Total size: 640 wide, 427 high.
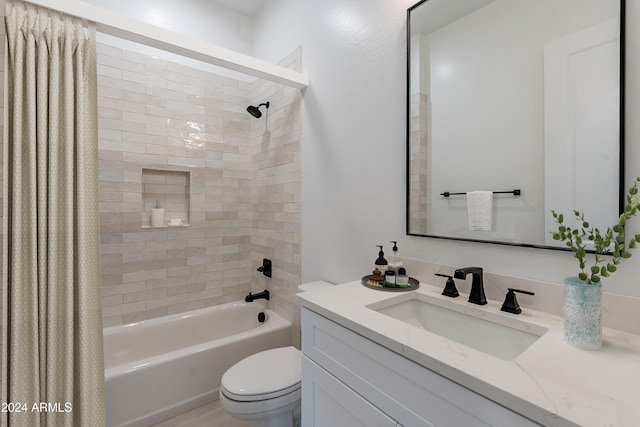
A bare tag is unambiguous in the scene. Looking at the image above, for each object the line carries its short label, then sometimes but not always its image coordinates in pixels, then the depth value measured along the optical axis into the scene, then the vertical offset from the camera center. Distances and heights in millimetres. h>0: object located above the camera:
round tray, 1189 -311
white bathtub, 1661 -958
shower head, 2411 +841
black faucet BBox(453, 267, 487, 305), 1016 -253
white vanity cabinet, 623 -464
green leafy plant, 696 -79
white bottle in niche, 2281 -34
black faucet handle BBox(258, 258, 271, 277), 2439 -464
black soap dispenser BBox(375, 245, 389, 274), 1330 -236
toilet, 1341 -833
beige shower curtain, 1228 -67
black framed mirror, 854 +335
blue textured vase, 709 -257
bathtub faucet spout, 2430 -695
